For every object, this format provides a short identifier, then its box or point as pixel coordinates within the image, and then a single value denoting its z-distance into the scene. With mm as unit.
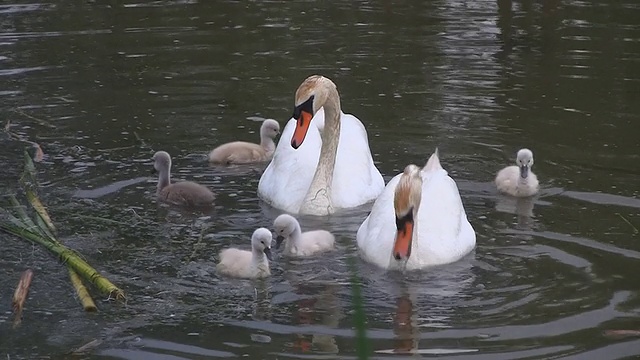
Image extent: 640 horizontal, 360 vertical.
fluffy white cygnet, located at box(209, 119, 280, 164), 23016
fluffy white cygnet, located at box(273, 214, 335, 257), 18203
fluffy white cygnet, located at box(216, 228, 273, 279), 17125
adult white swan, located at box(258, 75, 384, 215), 20937
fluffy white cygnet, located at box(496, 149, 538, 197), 21141
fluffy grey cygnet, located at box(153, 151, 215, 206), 20687
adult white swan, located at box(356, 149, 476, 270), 17578
